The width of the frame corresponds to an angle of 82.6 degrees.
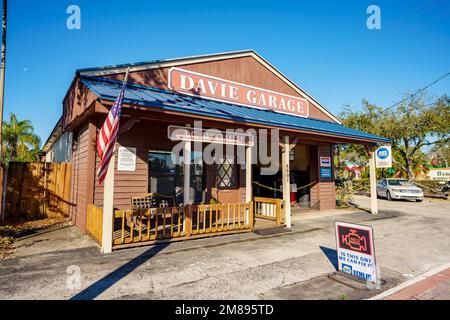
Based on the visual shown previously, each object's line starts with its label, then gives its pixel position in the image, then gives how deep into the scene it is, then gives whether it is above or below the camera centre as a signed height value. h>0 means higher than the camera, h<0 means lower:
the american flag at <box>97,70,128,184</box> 4.54 +0.72
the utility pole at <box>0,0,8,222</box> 6.55 +3.01
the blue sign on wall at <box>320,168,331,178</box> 12.97 +0.07
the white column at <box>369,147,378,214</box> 11.48 -0.46
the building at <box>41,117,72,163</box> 10.79 +1.61
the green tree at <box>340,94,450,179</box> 23.34 +4.85
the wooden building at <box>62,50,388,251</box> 6.93 +1.56
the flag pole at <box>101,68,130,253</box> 5.49 -0.91
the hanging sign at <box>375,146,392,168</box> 14.57 +1.01
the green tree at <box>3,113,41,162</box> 25.20 +3.60
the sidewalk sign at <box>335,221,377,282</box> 3.95 -1.25
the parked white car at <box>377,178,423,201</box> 17.19 -1.11
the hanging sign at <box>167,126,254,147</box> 6.71 +1.09
